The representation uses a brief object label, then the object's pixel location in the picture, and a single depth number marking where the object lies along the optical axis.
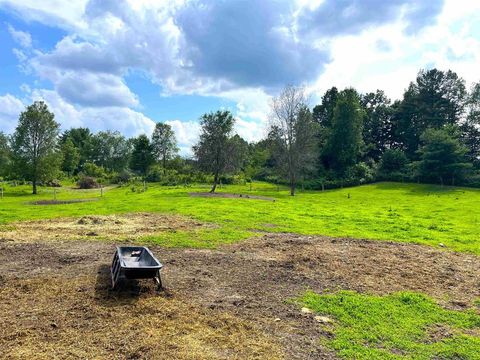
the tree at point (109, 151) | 103.00
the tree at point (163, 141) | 94.94
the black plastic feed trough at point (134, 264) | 8.84
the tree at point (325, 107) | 82.81
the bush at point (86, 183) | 60.58
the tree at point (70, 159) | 85.06
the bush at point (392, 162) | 65.06
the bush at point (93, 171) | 79.50
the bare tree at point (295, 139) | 50.78
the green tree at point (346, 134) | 68.12
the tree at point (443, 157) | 54.25
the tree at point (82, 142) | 103.04
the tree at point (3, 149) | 70.94
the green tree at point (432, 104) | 74.62
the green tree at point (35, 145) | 51.16
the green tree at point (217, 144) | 47.44
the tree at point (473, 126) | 70.00
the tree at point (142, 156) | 85.94
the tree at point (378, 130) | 82.94
